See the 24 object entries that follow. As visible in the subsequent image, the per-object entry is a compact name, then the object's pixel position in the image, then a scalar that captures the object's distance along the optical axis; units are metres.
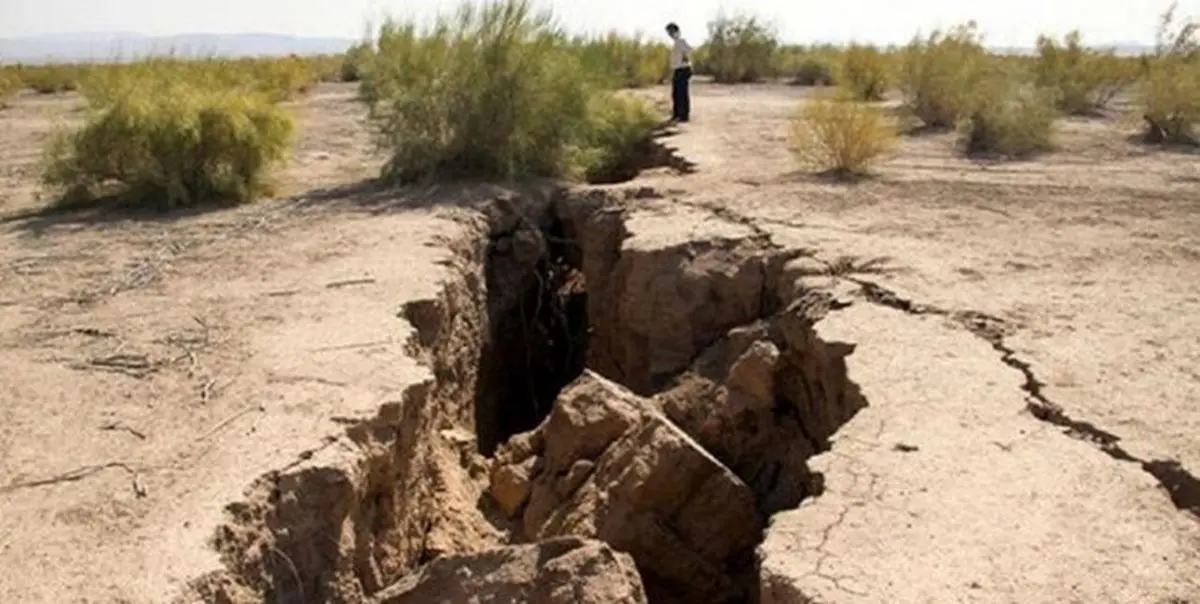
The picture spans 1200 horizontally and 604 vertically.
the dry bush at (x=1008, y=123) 13.92
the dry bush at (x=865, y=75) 22.31
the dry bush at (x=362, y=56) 12.80
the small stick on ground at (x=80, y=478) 4.88
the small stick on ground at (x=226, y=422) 5.38
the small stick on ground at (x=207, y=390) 5.87
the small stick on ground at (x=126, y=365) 6.30
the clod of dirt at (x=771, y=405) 6.73
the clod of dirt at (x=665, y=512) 5.93
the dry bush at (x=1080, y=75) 19.75
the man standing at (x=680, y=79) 16.34
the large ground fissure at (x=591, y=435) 5.07
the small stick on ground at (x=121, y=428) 5.46
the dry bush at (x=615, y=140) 12.57
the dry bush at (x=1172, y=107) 15.12
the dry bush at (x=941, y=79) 16.75
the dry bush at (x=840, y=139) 11.77
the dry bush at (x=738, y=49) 27.06
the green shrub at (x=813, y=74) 26.33
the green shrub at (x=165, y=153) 11.17
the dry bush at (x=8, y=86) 23.88
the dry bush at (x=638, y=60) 24.03
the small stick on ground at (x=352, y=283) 7.73
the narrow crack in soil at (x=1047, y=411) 4.91
